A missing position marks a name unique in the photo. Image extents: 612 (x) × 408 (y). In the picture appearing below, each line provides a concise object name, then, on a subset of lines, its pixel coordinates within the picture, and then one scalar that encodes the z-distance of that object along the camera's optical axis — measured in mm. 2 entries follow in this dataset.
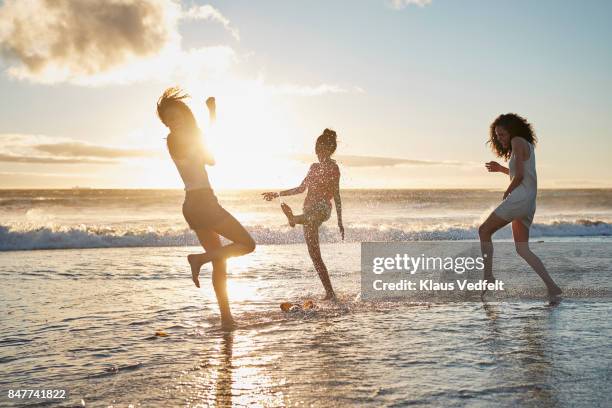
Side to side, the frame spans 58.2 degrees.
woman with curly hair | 6992
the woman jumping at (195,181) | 5207
